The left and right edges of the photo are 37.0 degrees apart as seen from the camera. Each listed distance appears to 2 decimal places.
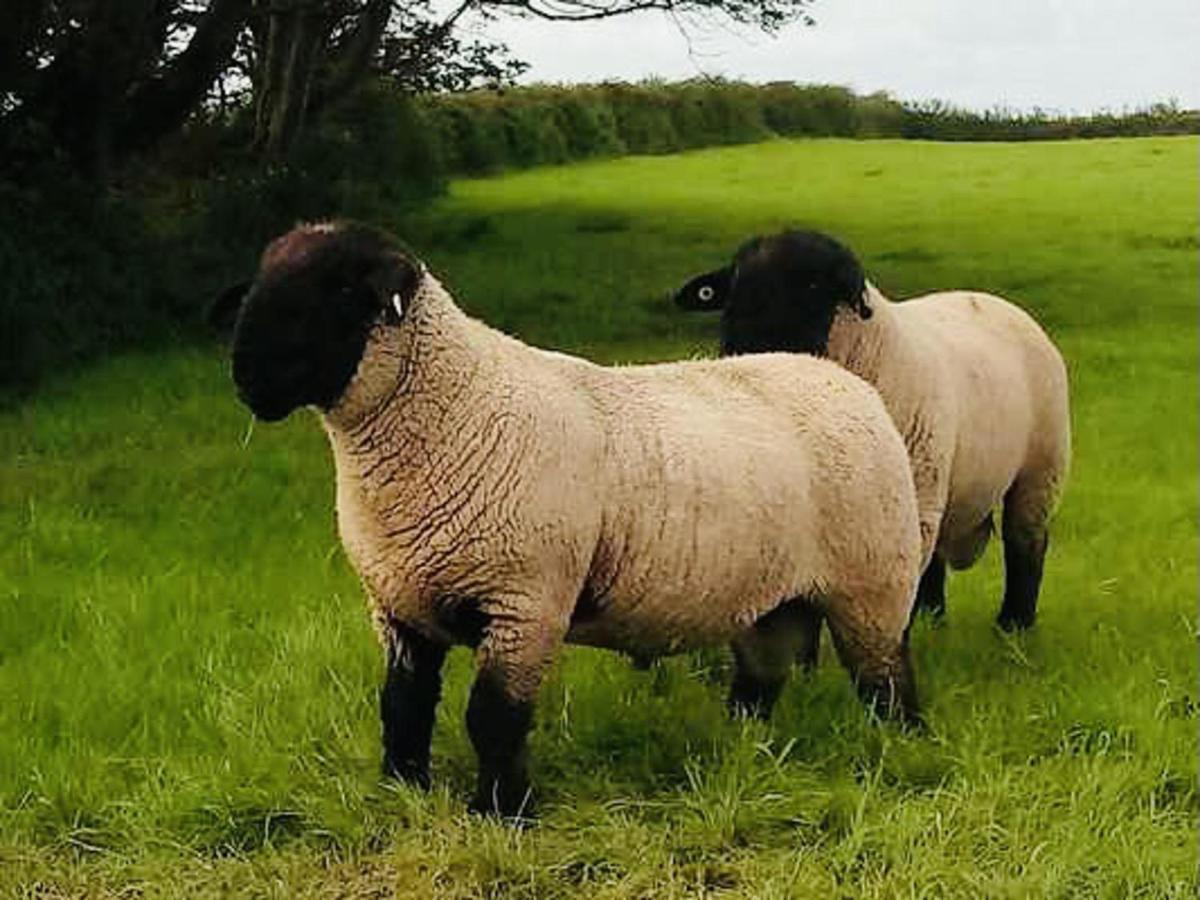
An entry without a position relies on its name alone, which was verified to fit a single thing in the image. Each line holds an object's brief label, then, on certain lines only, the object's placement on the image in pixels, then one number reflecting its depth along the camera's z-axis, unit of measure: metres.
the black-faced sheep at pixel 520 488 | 4.79
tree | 14.96
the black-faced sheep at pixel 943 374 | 6.43
